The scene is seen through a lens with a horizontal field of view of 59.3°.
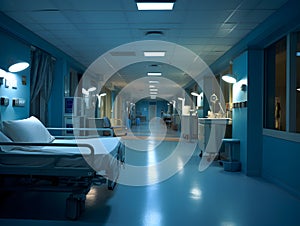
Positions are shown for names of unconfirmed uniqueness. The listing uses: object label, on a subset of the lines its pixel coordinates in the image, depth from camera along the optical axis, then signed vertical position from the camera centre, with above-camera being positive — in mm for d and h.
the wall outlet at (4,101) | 3943 +159
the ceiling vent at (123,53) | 6203 +1424
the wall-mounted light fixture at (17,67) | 4039 +699
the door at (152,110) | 30109 +308
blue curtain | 5250 +639
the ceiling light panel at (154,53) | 6155 +1417
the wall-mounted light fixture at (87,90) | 8722 +733
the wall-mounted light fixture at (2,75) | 3914 +542
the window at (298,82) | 3732 +462
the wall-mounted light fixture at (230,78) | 5536 +743
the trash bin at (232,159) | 5116 -932
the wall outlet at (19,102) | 4305 +160
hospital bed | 2873 -621
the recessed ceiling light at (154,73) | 9402 +1425
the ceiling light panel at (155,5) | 3396 +1417
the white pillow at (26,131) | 3375 -263
